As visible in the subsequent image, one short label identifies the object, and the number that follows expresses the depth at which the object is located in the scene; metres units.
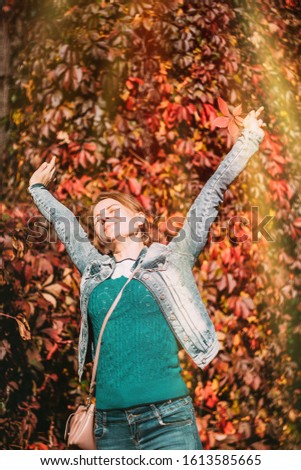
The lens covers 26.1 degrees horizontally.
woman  2.83
